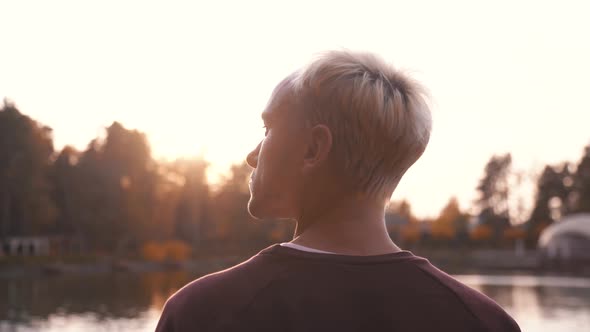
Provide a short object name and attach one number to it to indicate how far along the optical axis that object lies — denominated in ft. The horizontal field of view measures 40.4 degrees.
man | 4.43
